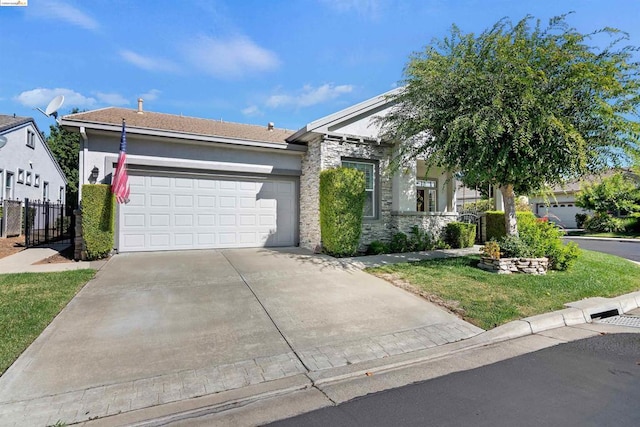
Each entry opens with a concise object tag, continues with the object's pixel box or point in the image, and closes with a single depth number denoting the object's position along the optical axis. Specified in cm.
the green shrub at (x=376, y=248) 1009
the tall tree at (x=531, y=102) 667
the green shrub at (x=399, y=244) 1046
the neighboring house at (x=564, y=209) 2589
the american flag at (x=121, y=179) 805
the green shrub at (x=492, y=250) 754
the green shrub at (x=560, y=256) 769
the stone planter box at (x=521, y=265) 737
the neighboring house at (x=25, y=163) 1725
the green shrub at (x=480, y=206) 1904
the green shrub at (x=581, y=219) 2397
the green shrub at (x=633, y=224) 2033
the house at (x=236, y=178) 925
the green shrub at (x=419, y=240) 1073
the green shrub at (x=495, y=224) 1257
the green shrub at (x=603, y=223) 2044
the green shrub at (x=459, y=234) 1141
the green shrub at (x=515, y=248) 756
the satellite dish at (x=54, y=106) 956
